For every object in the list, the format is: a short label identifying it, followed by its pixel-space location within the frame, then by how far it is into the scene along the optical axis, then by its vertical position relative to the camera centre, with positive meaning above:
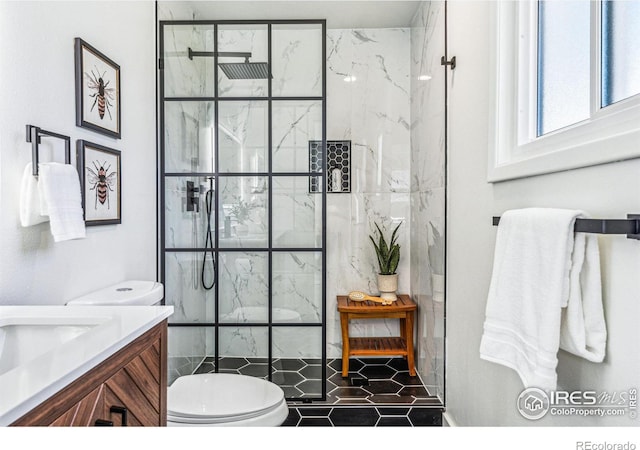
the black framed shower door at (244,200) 1.96 +0.08
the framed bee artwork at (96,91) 1.35 +0.45
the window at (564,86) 0.82 +0.33
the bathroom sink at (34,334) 0.95 -0.28
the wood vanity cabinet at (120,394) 0.65 -0.34
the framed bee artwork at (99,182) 1.38 +0.12
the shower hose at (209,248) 1.98 -0.16
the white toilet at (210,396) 1.34 -0.65
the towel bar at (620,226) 0.70 -0.01
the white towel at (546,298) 0.83 -0.17
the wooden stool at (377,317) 2.39 -0.61
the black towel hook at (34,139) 1.11 +0.21
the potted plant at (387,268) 2.57 -0.32
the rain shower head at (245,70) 1.95 +0.69
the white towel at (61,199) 1.09 +0.04
